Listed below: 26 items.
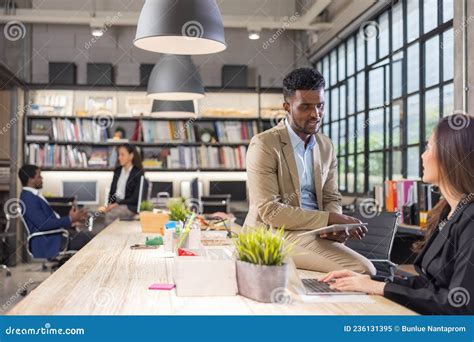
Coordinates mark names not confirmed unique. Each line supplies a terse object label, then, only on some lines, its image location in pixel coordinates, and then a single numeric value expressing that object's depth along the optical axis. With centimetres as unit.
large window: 583
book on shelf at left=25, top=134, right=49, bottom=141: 930
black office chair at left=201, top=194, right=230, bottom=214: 839
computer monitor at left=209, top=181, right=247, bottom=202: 967
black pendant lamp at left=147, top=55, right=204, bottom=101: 602
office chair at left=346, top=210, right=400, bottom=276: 375
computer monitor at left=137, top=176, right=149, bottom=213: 654
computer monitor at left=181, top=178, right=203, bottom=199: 946
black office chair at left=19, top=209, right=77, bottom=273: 580
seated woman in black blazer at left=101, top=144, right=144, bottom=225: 656
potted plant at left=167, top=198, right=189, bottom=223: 362
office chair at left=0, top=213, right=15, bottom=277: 773
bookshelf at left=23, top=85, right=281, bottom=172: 938
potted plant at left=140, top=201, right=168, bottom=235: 409
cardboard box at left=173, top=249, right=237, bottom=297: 179
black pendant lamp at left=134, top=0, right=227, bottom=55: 334
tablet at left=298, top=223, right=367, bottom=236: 231
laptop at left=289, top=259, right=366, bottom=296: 175
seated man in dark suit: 583
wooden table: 160
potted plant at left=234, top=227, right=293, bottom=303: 169
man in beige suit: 257
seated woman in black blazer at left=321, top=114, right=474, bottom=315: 167
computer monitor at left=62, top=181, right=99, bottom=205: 934
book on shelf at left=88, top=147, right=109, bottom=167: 940
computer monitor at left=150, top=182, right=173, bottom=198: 928
